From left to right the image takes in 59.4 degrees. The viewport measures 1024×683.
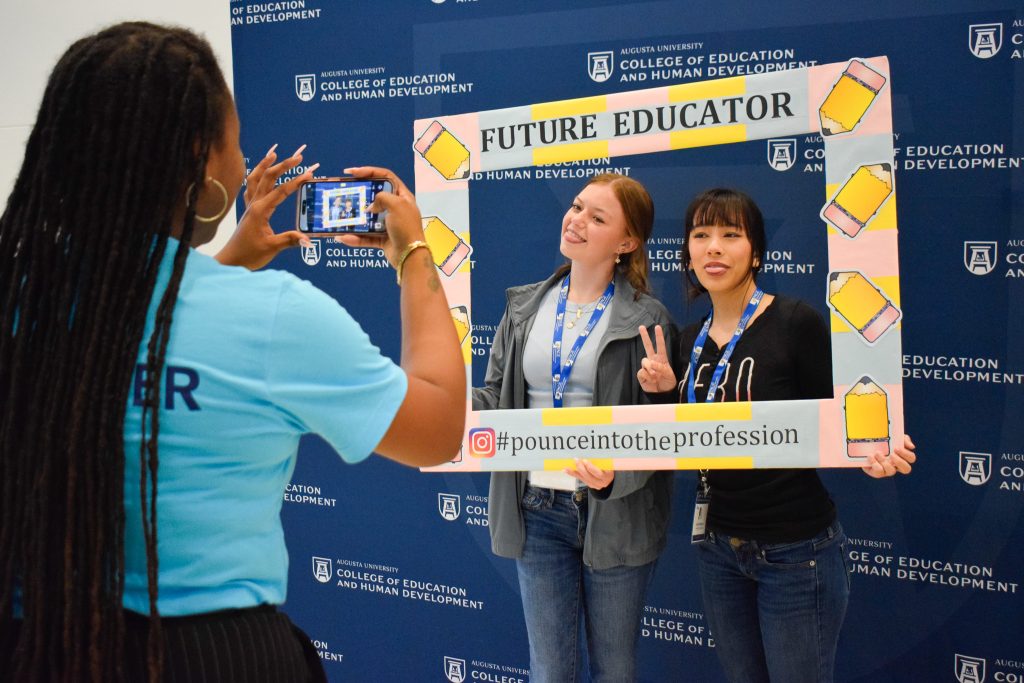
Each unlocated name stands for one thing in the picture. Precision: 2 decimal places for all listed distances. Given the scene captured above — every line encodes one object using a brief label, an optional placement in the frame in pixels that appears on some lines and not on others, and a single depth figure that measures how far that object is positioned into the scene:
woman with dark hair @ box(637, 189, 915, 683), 2.37
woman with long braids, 1.07
